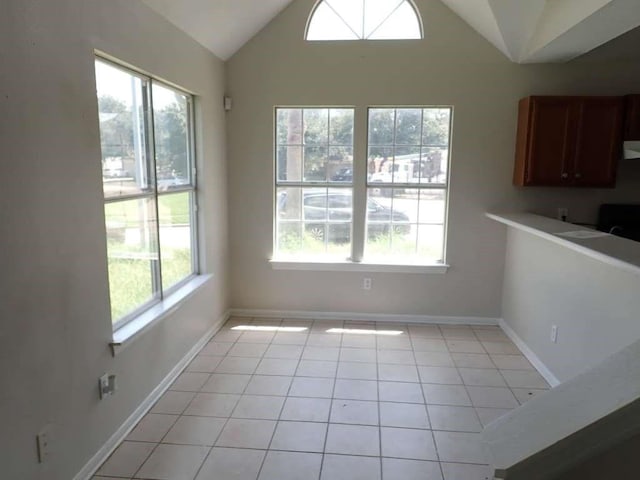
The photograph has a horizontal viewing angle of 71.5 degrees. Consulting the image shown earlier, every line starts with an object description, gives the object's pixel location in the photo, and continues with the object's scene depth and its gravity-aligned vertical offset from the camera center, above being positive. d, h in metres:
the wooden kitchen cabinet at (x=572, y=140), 3.55 +0.30
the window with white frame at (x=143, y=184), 2.40 -0.06
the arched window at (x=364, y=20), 3.91 +1.37
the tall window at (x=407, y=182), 4.06 -0.05
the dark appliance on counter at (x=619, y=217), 3.73 -0.33
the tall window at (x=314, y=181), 4.14 -0.05
